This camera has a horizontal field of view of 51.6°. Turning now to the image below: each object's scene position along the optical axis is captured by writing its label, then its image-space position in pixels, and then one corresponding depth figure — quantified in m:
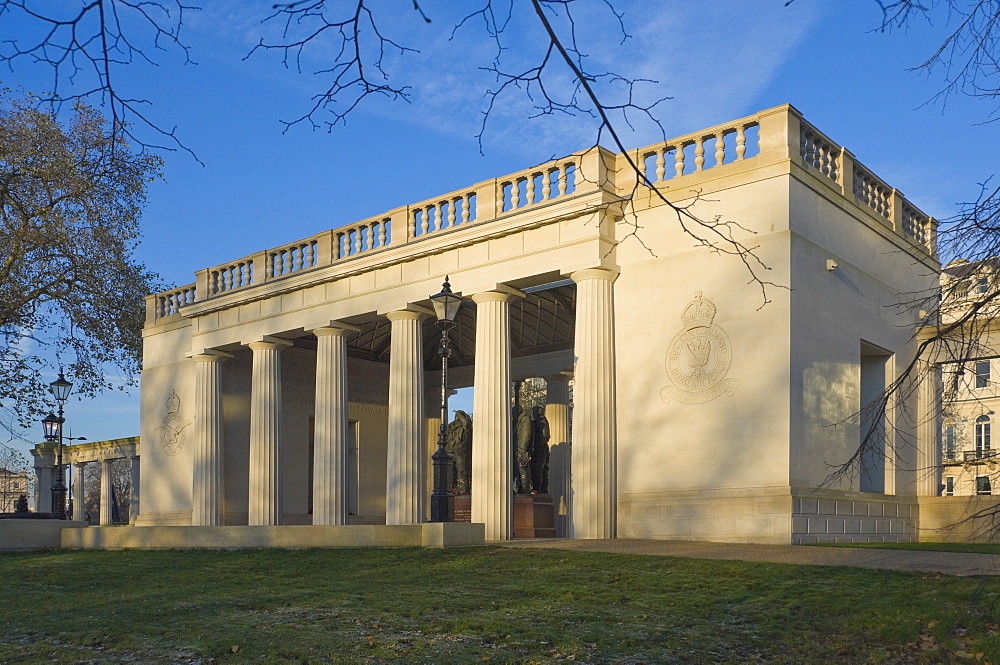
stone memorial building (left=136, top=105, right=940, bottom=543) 20.48
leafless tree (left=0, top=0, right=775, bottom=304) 5.04
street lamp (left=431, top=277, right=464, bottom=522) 19.80
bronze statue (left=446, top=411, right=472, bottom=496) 33.00
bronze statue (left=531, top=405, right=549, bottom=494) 31.33
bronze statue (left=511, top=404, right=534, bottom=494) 31.16
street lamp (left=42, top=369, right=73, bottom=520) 30.45
